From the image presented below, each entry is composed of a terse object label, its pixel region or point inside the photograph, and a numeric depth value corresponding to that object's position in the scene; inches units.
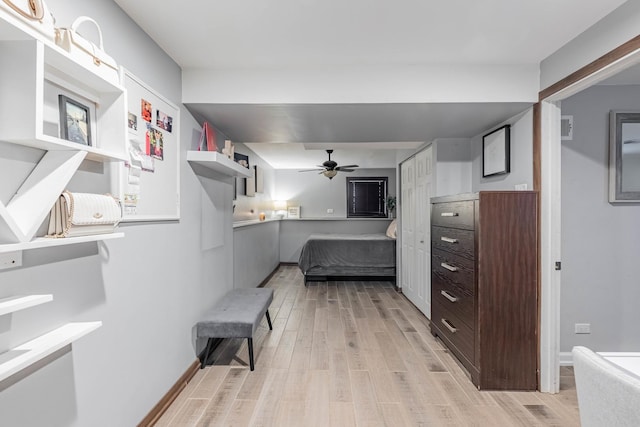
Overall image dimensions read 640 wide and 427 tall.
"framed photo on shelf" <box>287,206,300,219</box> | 303.0
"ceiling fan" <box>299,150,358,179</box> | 232.1
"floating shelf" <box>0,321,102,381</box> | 36.7
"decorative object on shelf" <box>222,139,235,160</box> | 110.9
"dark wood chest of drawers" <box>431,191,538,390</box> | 91.1
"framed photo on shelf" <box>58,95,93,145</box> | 47.7
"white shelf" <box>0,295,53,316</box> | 35.7
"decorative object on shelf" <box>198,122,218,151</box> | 101.5
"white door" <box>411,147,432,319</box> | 151.9
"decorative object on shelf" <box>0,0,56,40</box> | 35.4
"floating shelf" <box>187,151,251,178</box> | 95.2
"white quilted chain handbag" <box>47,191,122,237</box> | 45.1
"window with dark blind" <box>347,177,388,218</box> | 307.1
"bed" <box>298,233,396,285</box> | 225.9
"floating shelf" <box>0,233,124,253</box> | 36.2
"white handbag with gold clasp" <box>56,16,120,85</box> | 44.1
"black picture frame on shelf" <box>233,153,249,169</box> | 168.2
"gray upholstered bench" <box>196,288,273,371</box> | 98.7
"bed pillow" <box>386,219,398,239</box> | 234.5
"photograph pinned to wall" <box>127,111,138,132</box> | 68.2
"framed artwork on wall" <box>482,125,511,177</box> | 108.6
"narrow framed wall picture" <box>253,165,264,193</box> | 224.1
